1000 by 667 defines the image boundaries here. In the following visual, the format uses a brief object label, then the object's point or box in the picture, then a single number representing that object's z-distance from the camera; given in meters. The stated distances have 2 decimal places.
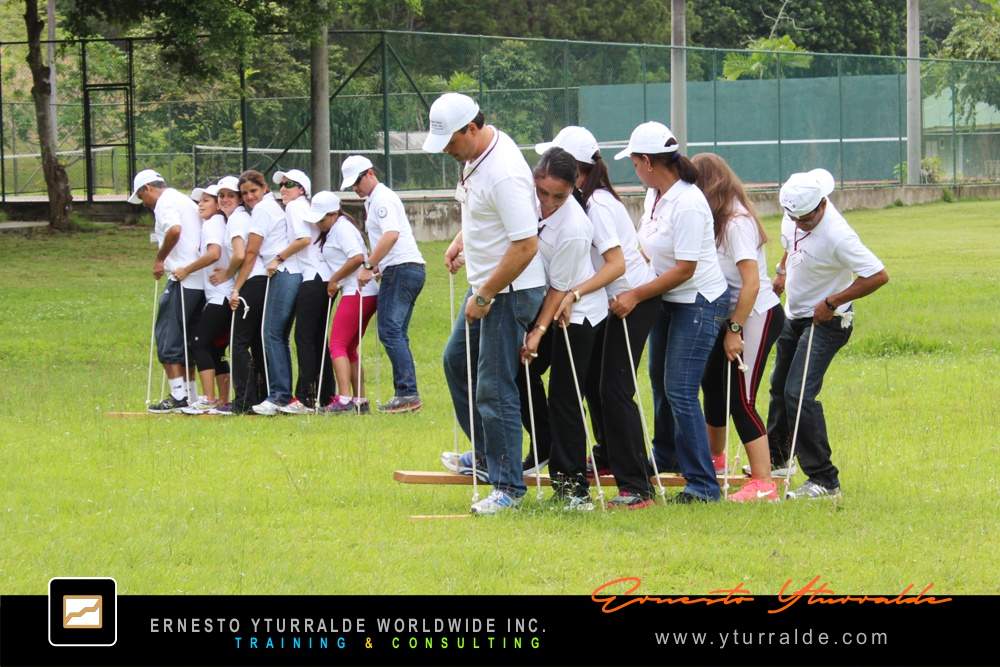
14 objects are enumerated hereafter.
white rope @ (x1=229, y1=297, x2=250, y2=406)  26.34
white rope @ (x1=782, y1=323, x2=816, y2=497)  17.12
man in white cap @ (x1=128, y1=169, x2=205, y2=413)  26.53
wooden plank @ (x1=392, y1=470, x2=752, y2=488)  17.34
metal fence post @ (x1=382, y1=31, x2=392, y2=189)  58.72
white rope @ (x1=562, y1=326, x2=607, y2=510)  16.28
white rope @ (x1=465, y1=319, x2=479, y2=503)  16.62
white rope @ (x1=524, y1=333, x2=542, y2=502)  16.86
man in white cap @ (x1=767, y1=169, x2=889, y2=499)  16.97
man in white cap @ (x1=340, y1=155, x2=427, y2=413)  25.75
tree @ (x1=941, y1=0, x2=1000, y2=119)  88.94
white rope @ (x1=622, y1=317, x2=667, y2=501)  16.59
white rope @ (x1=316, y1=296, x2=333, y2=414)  26.03
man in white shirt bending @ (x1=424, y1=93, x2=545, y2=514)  15.55
